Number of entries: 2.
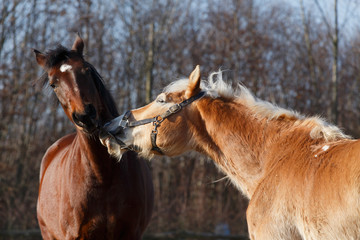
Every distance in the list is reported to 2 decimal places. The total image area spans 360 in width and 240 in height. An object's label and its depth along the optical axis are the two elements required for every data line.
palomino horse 6.39
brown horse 9.77
